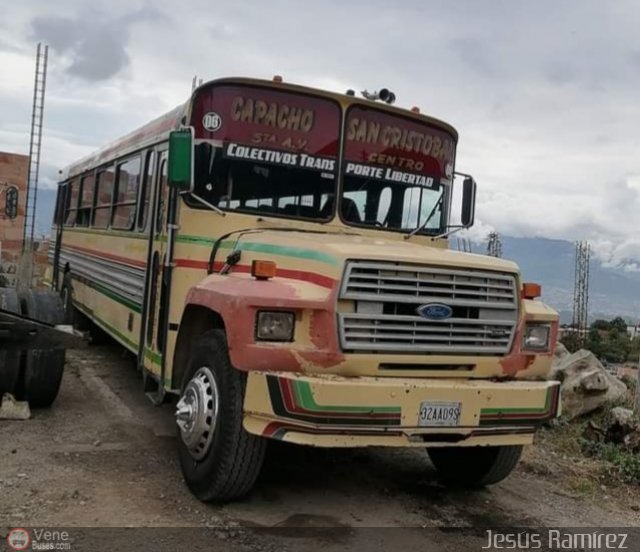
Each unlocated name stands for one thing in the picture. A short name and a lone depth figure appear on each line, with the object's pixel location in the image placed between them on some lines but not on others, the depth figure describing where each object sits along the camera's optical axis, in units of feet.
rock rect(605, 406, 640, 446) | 21.86
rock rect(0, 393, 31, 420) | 20.29
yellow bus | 13.43
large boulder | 24.82
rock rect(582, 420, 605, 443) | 22.58
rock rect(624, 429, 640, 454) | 21.38
